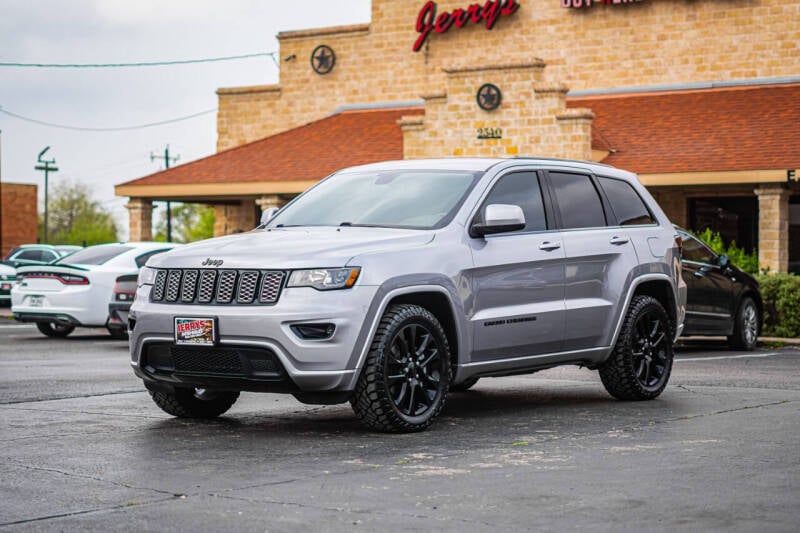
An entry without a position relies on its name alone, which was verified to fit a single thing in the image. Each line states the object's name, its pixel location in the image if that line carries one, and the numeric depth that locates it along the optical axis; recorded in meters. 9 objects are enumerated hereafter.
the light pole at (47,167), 86.31
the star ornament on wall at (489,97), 30.98
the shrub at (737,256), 24.88
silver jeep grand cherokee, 8.64
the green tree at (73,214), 119.96
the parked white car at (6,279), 31.64
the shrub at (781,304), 21.28
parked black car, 18.33
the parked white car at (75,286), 20.17
